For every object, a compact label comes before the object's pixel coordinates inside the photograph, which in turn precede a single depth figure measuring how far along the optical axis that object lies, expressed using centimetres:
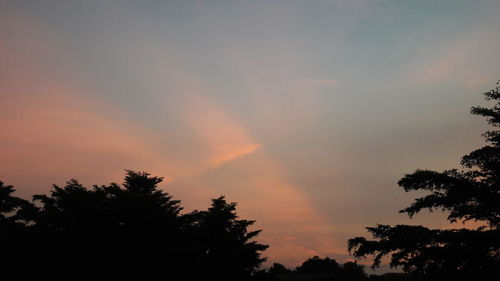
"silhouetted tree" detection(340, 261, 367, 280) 5769
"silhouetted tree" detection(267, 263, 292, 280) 3700
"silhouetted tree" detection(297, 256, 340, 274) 6130
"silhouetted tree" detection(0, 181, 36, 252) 1859
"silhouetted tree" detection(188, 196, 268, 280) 3528
